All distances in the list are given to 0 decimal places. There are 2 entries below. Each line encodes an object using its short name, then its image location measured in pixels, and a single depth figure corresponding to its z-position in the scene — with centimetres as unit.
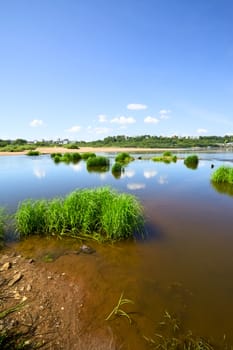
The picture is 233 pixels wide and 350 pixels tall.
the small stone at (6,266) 571
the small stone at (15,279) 510
